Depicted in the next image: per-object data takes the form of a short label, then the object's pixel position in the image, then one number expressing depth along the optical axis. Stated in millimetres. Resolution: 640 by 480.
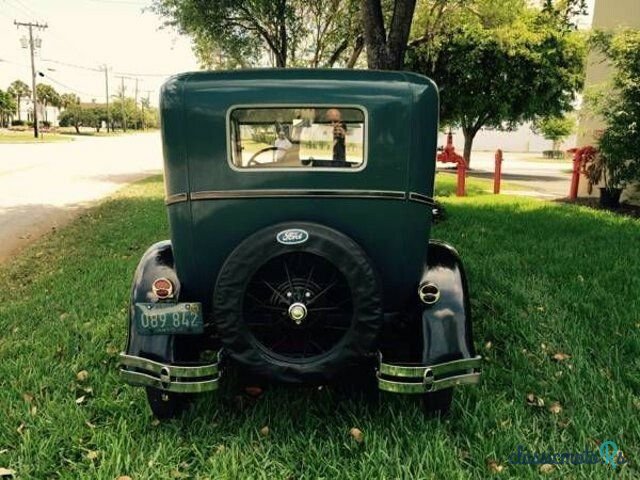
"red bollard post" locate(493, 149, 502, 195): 13500
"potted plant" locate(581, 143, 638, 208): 10000
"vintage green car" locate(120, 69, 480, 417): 2832
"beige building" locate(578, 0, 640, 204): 11306
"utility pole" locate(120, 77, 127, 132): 97669
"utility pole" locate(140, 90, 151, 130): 118312
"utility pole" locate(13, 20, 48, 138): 54000
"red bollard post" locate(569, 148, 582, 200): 12180
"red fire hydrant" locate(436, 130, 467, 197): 12508
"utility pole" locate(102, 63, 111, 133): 86038
